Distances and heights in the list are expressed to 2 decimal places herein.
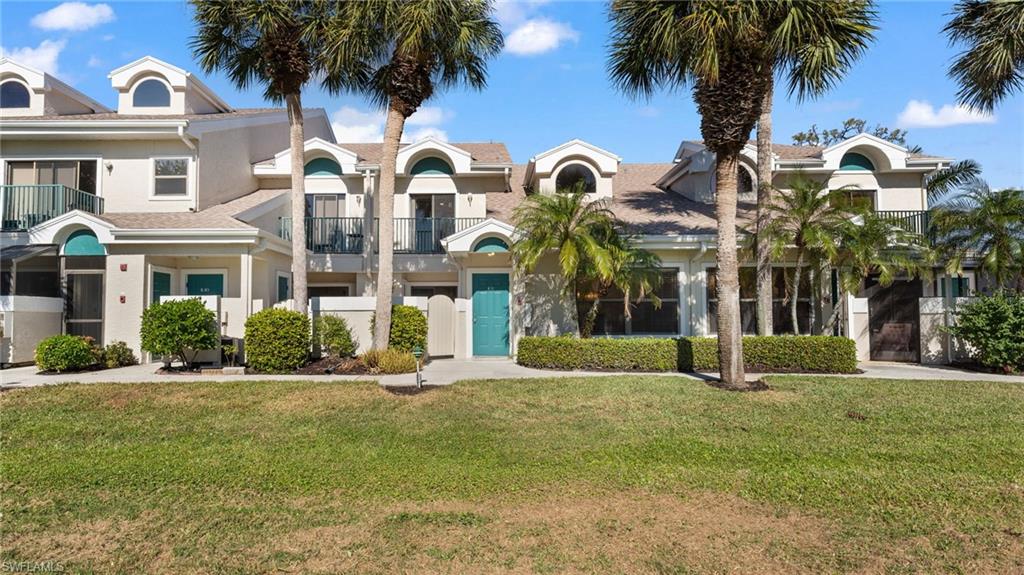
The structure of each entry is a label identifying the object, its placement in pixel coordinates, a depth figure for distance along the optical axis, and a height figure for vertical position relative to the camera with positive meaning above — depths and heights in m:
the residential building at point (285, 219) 13.71 +2.66
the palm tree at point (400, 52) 11.88 +5.94
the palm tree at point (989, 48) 12.47 +5.94
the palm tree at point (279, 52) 12.56 +6.25
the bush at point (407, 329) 13.66 -0.55
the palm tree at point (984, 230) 13.28 +1.79
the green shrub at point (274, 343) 12.44 -0.80
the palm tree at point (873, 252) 12.98 +1.25
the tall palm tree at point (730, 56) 9.50 +4.59
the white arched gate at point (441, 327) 15.34 -0.57
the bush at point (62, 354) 12.02 -0.99
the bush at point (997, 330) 12.55 -0.67
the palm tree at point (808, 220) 12.77 +1.98
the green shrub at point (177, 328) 12.12 -0.43
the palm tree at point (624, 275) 13.20 +0.73
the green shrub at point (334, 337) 13.62 -0.74
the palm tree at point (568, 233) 12.86 +1.76
